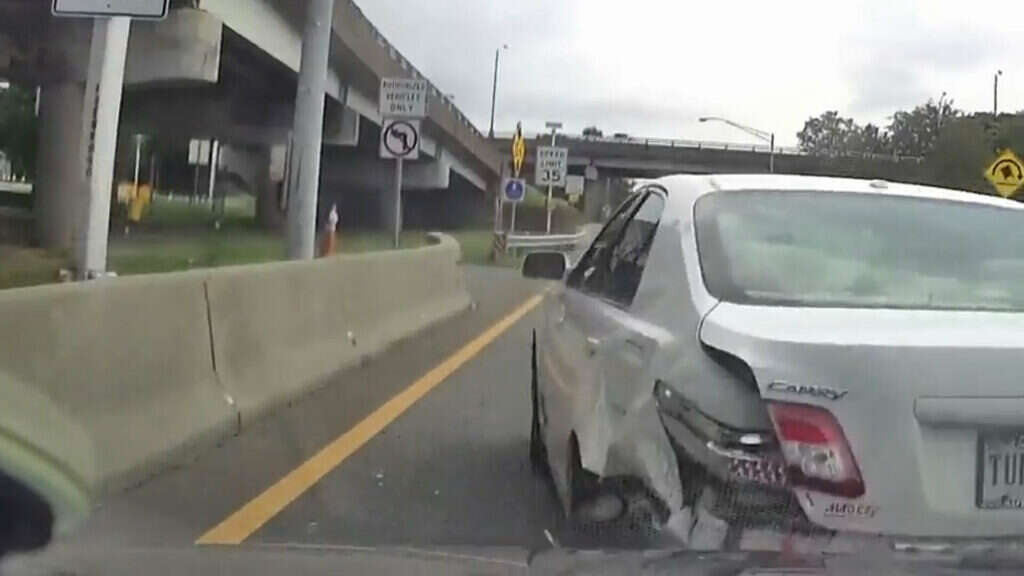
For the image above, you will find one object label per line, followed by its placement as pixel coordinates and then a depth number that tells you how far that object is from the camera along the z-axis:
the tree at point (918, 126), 66.38
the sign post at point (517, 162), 39.52
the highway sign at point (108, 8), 11.37
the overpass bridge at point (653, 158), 64.28
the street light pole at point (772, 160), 55.42
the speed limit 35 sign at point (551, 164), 41.03
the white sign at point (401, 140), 22.47
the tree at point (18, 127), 65.56
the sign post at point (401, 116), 22.52
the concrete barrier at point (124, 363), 6.78
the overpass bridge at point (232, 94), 27.28
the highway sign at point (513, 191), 39.75
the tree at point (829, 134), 72.50
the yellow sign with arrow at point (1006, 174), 29.11
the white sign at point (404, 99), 23.03
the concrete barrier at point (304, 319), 9.71
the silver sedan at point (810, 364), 4.09
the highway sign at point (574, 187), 57.16
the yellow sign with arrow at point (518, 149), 39.41
